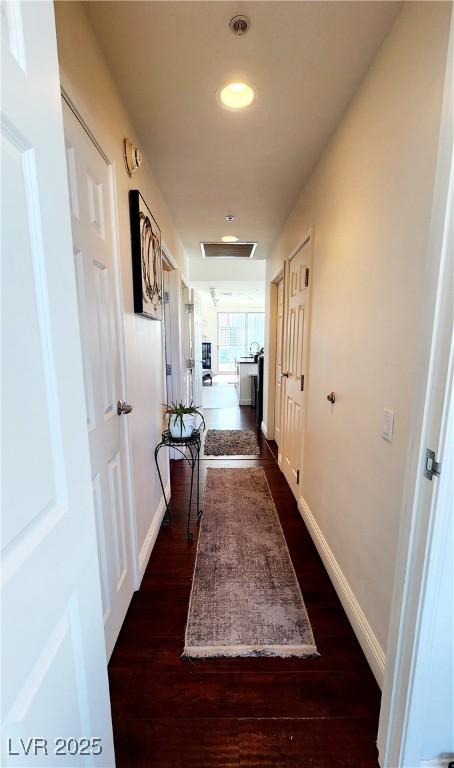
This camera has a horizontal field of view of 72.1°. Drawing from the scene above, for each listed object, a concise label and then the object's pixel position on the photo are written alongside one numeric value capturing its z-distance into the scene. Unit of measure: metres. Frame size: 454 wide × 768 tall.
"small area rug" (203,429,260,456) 3.64
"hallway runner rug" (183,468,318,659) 1.37
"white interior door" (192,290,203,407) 4.66
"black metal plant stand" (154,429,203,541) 2.08
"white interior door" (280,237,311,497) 2.34
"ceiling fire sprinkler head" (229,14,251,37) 1.07
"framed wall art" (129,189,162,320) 1.59
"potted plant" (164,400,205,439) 2.09
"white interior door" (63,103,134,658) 1.06
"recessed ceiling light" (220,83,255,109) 1.38
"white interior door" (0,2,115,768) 0.48
